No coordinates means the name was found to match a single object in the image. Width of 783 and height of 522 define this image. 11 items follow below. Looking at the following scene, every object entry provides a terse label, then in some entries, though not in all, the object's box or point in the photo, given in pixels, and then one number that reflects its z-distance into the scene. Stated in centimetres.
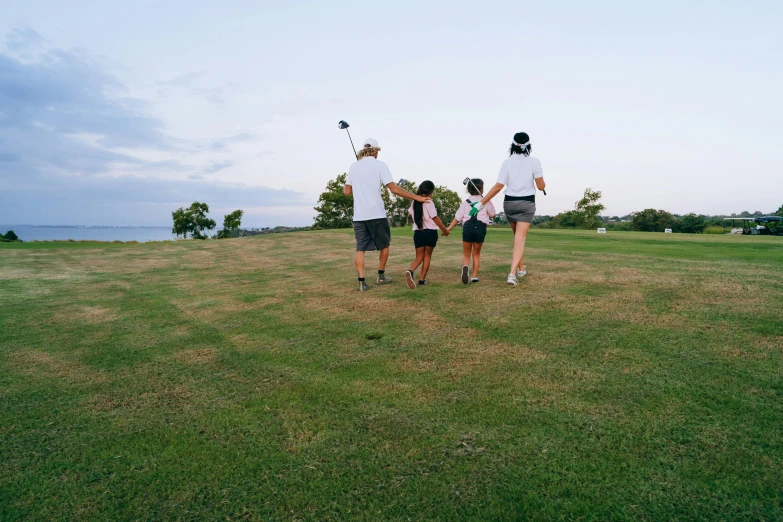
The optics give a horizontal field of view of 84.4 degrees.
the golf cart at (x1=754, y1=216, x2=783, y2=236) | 3307
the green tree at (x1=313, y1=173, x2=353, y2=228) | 7512
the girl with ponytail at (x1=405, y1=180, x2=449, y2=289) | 732
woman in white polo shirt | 696
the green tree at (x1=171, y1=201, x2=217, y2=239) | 9188
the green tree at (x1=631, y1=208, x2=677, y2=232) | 8369
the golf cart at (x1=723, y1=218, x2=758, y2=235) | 3542
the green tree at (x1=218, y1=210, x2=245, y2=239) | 8851
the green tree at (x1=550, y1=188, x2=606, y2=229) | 6694
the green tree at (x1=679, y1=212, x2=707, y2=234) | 6665
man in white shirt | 723
